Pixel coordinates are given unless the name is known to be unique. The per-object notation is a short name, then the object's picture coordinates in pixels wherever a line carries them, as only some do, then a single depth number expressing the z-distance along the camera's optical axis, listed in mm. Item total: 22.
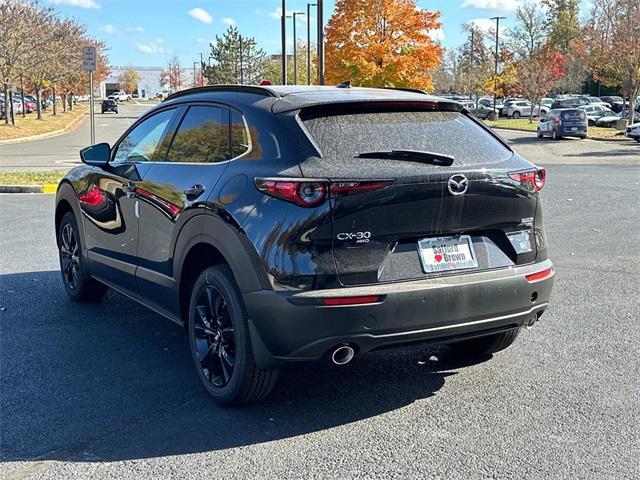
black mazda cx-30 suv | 3787
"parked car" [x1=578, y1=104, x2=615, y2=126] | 49594
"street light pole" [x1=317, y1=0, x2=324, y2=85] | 28047
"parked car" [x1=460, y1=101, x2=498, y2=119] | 62847
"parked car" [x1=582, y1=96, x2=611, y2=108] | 62300
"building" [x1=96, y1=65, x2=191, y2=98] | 146750
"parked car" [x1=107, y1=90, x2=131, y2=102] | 118800
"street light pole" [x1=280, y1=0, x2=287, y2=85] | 38000
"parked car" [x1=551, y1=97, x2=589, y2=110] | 56500
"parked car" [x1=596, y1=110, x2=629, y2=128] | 47906
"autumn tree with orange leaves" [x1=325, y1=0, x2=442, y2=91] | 35406
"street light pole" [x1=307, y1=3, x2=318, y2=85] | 55594
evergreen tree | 79156
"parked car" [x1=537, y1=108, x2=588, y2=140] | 36594
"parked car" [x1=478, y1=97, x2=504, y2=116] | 65525
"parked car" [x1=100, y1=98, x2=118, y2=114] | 74250
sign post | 19877
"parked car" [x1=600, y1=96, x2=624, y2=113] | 60438
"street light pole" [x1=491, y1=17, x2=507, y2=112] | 62281
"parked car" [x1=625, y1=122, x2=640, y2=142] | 34791
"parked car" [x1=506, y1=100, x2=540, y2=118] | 62875
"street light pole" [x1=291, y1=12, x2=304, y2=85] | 54431
